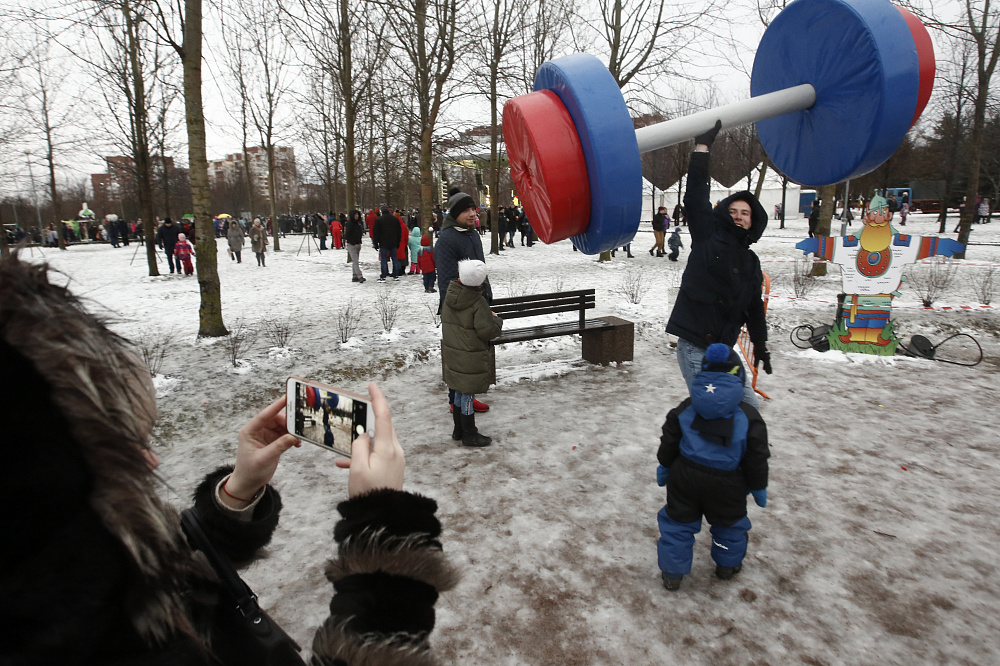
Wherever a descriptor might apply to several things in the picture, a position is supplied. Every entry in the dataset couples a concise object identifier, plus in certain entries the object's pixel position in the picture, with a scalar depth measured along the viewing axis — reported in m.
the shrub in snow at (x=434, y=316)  8.80
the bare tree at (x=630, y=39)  16.03
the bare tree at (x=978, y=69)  12.38
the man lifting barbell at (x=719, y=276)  3.39
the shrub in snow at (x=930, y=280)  9.84
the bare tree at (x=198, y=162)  6.98
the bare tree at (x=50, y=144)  18.98
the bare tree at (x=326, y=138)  22.90
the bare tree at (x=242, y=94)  21.97
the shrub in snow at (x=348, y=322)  7.93
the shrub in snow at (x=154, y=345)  6.53
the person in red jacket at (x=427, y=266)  11.98
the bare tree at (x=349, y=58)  14.04
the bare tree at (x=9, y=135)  11.39
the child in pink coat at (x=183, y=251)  15.49
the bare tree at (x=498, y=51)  16.20
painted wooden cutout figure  6.86
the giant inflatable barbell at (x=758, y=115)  1.72
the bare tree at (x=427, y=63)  13.43
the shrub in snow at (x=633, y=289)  10.23
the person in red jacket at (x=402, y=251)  14.88
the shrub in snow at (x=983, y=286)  9.56
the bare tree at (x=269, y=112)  21.27
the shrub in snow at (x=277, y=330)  7.60
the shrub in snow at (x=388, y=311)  8.34
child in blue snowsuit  2.84
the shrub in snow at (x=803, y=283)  10.60
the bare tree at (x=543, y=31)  17.16
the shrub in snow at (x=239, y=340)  6.97
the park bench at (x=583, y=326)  6.84
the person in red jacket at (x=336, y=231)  24.83
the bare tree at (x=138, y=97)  13.32
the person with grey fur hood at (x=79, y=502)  0.58
